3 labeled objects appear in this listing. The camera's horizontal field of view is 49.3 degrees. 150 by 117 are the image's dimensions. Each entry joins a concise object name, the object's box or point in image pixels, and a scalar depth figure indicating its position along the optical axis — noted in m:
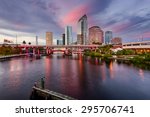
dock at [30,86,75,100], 12.58
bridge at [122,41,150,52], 79.09
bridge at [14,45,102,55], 110.07
